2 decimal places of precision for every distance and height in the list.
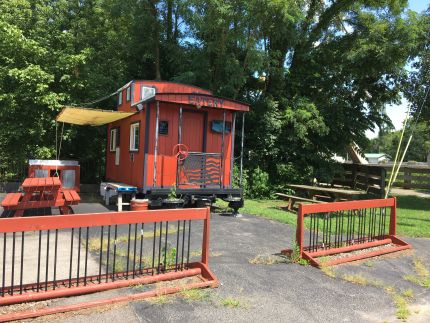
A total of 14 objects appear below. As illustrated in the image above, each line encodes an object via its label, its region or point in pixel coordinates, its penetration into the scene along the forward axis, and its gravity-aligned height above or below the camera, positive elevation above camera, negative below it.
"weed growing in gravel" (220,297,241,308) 4.15 -1.53
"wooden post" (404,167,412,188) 21.67 -0.78
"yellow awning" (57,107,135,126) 10.27 +0.91
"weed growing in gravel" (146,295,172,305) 4.11 -1.53
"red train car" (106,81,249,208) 10.13 +0.18
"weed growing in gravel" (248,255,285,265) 5.76 -1.50
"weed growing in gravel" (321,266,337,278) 5.33 -1.51
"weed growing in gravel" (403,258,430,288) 5.33 -1.55
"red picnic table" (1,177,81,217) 8.02 -1.11
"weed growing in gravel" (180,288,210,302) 4.26 -1.53
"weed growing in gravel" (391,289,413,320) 4.18 -1.56
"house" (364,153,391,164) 75.14 +1.12
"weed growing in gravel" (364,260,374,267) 5.95 -1.51
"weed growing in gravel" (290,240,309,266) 5.75 -1.43
